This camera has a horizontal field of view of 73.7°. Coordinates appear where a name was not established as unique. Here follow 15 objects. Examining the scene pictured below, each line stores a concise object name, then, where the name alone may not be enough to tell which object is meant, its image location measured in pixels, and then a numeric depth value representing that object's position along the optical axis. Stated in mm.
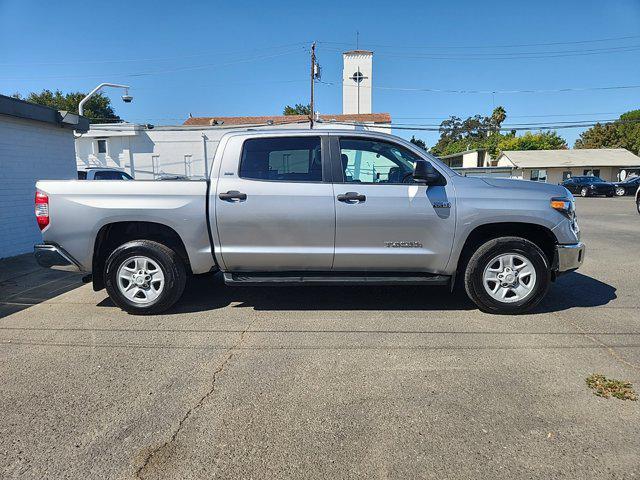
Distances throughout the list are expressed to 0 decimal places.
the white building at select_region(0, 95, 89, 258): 8320
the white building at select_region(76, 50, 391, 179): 30172
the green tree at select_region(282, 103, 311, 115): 74625
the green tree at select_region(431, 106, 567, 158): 66875
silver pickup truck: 4496
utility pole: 33438
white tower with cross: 47156
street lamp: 18969
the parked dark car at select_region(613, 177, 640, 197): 31656
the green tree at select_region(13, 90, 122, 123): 55125
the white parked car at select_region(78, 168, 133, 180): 12471
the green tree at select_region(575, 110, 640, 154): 64669
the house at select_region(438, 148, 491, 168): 63725
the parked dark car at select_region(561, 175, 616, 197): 31266
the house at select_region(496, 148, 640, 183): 45353
